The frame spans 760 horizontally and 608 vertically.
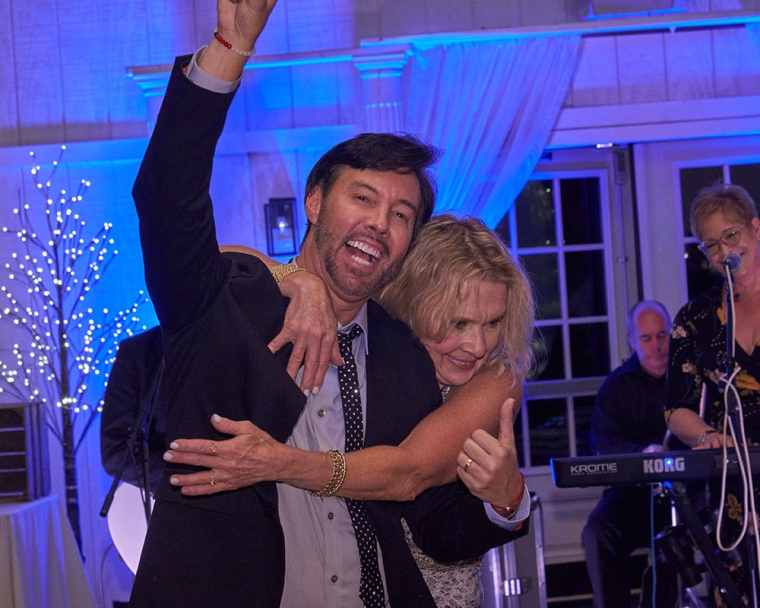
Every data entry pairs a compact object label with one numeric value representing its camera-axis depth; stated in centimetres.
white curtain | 501
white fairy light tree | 500
